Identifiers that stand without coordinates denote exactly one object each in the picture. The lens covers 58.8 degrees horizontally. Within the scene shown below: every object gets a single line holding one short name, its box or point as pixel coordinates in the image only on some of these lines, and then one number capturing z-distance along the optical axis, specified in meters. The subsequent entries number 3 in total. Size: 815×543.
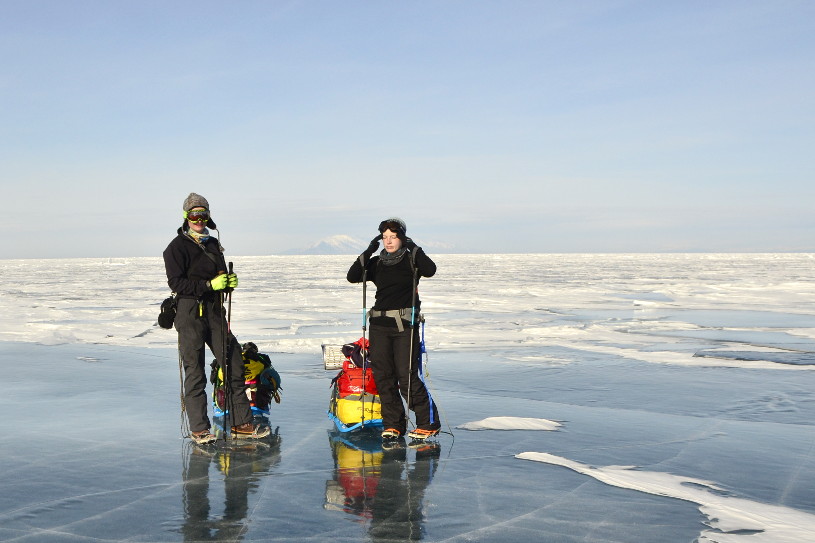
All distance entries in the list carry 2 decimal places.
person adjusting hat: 6.40
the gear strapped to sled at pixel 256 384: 7.25
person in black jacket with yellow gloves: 6.24
